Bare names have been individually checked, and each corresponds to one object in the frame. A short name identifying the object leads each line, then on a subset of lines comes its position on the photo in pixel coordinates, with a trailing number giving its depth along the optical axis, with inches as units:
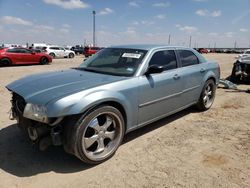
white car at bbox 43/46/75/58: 924.9
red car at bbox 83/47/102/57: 1033.2
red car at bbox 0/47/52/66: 506.8
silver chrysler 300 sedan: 90.8
